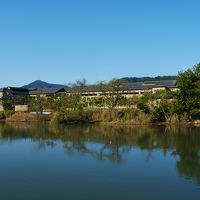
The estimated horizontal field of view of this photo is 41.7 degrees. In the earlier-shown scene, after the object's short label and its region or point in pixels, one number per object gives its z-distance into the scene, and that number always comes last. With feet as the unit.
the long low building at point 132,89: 127.54
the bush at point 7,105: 103.40
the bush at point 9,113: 92.57
